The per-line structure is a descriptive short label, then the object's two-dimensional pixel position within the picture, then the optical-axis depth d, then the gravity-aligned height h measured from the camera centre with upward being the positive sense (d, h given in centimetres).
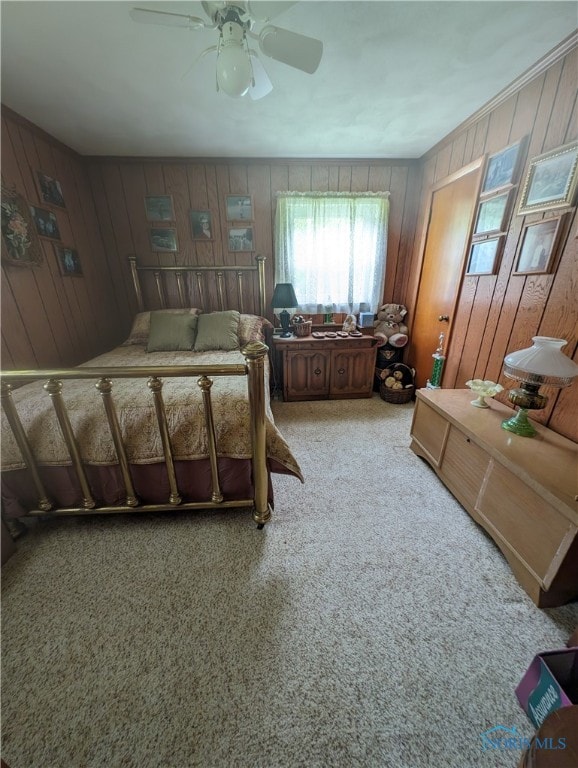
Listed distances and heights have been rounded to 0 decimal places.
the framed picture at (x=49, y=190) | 223 +72
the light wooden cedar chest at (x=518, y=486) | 106 -90
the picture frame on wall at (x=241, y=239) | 295 +43
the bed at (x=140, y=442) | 124 -75
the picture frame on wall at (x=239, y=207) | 287 +73
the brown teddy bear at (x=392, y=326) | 308 -49
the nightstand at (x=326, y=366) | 287 -87
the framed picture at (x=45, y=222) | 216 +46
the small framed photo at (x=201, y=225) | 288 +56
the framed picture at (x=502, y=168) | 175 +71
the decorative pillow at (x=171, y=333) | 251 -45
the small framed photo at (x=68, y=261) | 239 +17
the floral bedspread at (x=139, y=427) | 134 -68
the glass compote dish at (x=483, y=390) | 171 -65
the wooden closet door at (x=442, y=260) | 222 +17
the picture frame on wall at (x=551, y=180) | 145 +53
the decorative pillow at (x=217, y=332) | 249 -44
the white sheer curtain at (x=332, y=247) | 287 +34
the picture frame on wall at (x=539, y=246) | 153 +19
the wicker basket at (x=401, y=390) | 294 -110
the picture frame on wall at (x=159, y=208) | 283 +71
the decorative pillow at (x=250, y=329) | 267 -45
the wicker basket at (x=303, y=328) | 299 -49
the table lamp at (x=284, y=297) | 290 -16
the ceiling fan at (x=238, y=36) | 108 +94
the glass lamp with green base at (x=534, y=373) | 125 -41
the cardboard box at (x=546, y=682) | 79 -114
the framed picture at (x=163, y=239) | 291 +42
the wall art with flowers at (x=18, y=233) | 191 +33
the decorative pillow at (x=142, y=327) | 272 -43
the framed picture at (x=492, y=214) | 185 +44
